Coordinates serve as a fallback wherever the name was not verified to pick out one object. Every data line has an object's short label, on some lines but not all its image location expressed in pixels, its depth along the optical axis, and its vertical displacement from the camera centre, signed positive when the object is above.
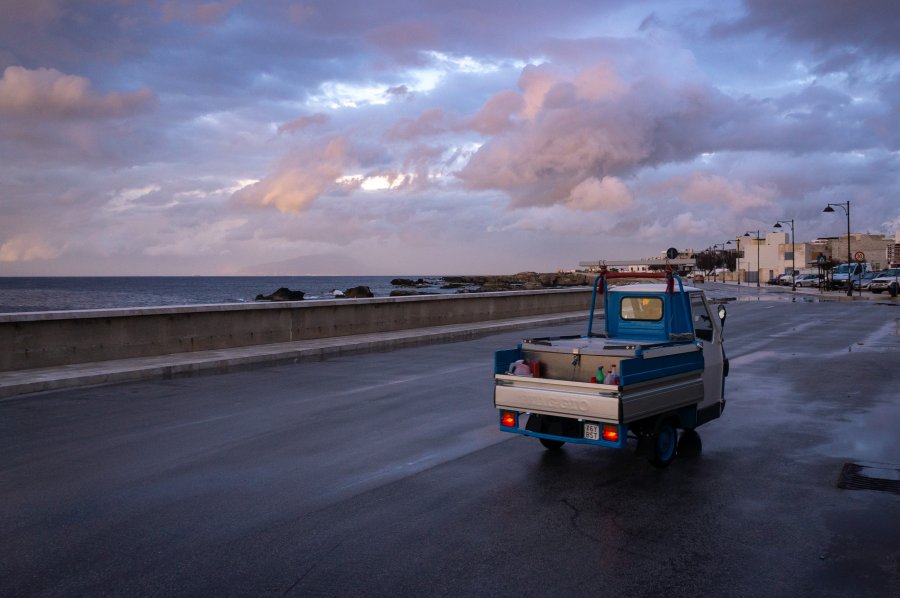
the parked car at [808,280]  86.14 -1.63
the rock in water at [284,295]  82.38 -1.67
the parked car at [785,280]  97.55 -1.71
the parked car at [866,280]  81.43 -1.66
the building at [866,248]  167.25 +3.96
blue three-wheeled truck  7.62 -1.10
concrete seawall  15.36 -1.10
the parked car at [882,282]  66.90 -1.56
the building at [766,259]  141.00 +1.62
